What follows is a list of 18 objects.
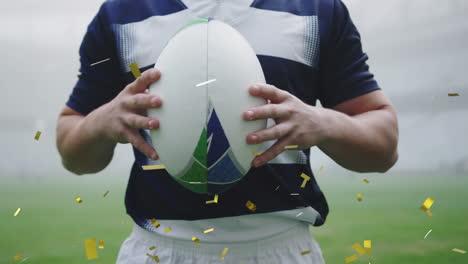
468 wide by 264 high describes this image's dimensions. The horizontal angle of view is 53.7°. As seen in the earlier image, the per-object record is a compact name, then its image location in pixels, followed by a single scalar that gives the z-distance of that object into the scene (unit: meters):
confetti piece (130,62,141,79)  1.34
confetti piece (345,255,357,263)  1.49
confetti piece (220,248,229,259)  1.29
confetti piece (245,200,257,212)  1.29
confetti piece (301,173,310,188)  1.38
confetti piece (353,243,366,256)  1.48
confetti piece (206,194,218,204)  1.27
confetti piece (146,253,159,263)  1.34
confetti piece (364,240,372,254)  1.50
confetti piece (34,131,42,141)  1.55
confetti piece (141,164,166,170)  1.34
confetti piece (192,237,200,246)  1.30
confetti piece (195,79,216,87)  1.10
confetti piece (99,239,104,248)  1.50
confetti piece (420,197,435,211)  1.50
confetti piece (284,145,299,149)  1.11
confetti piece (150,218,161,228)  1.36
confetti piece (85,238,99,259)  1.44
